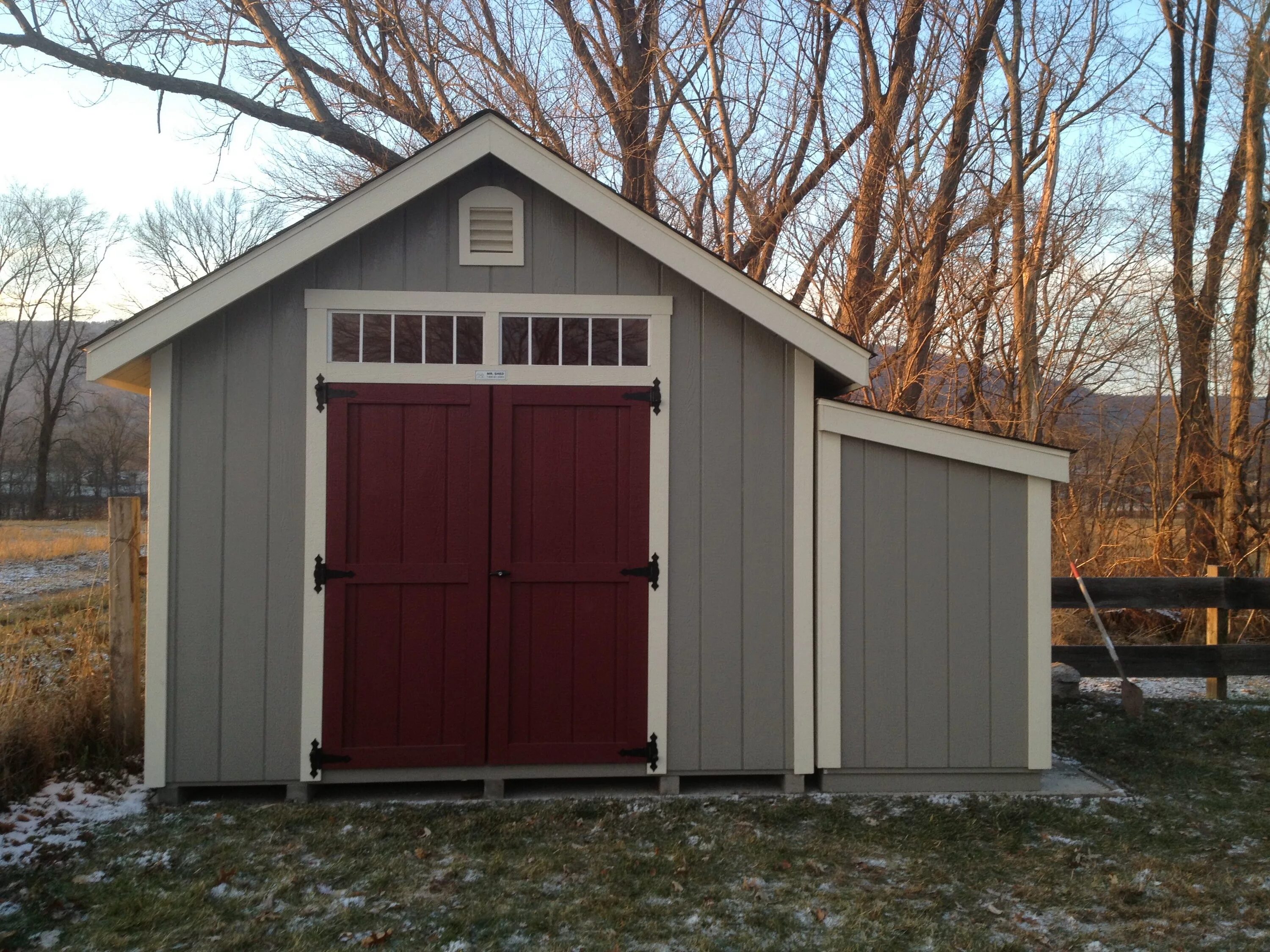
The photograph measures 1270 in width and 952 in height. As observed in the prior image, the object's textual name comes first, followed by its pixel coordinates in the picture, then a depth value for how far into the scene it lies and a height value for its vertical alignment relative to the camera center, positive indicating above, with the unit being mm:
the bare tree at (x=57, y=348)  34938 +6190
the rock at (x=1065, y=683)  7602 -1454
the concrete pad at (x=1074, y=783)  5297 -1631
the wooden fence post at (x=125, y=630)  5586 -789
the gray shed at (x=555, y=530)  5070 -159
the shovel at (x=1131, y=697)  7000 -1449
